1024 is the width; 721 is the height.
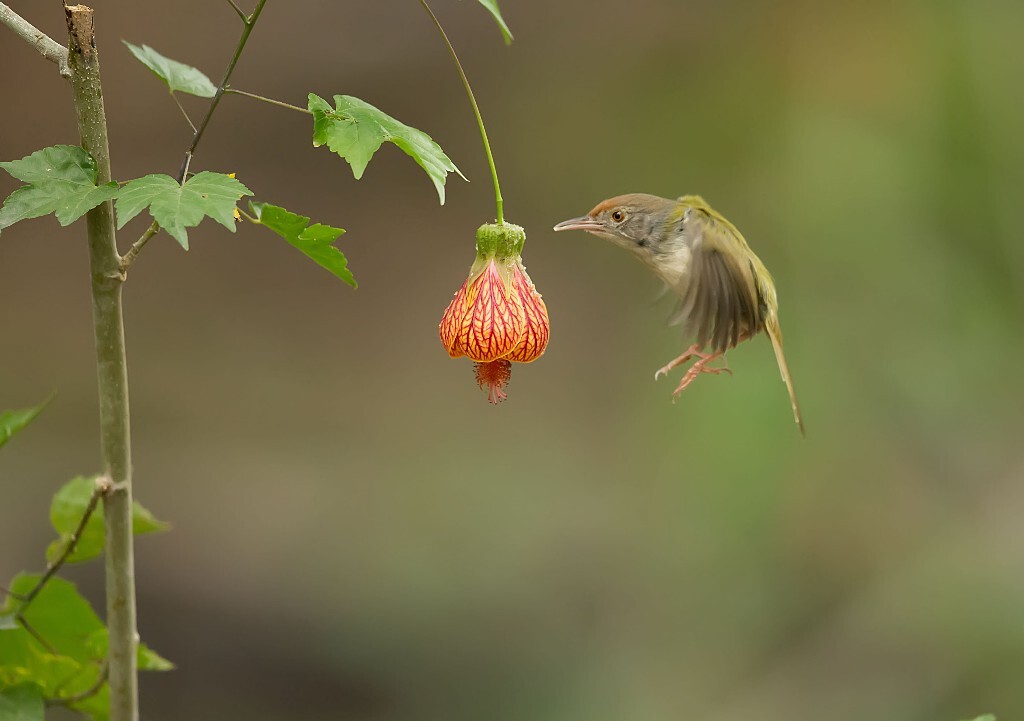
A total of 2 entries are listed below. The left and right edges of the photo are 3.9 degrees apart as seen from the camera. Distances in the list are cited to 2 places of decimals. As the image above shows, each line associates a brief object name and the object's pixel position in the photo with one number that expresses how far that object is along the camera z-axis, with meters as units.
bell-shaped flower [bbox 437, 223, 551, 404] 4.52
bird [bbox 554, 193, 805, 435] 4.56
